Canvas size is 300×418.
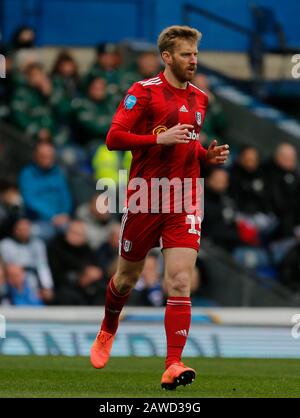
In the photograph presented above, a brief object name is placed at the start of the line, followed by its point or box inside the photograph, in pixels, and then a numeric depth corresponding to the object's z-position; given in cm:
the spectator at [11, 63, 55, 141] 1748
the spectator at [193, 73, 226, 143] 1897
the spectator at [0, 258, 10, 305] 1489
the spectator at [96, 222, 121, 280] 1585
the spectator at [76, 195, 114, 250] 1625
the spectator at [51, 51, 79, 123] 1786
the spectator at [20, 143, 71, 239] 1638
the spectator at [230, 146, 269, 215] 1750
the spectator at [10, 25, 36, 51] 1825
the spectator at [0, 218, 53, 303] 1539
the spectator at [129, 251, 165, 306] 1530
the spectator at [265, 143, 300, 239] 1738
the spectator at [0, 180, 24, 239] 1556
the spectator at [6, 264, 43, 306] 1494
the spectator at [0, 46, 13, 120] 1758
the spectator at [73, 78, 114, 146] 1784
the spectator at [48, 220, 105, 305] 1541
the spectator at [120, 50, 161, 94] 1848
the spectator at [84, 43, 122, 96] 1836
